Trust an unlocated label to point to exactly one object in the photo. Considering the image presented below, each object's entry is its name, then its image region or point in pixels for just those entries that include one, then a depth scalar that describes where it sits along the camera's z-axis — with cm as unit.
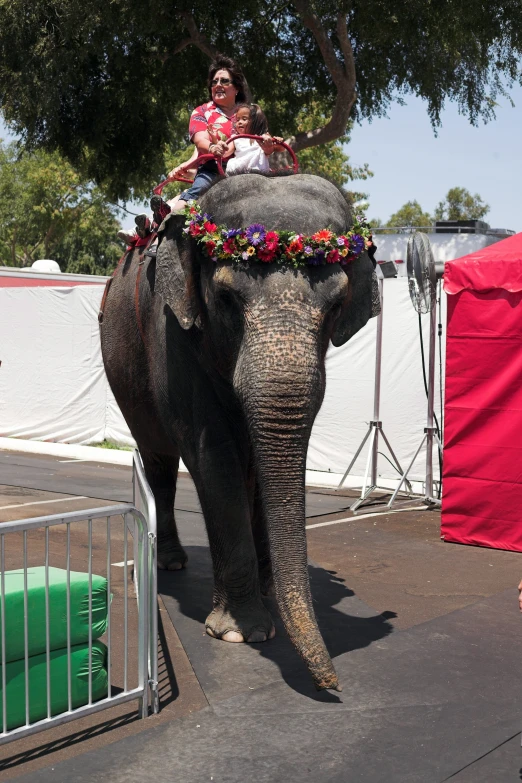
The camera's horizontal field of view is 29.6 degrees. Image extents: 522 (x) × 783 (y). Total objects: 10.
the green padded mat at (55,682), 417
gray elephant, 473
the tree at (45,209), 3953
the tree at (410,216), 7194
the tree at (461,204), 6988
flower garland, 492
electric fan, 955
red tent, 848
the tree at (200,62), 1575
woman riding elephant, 636
